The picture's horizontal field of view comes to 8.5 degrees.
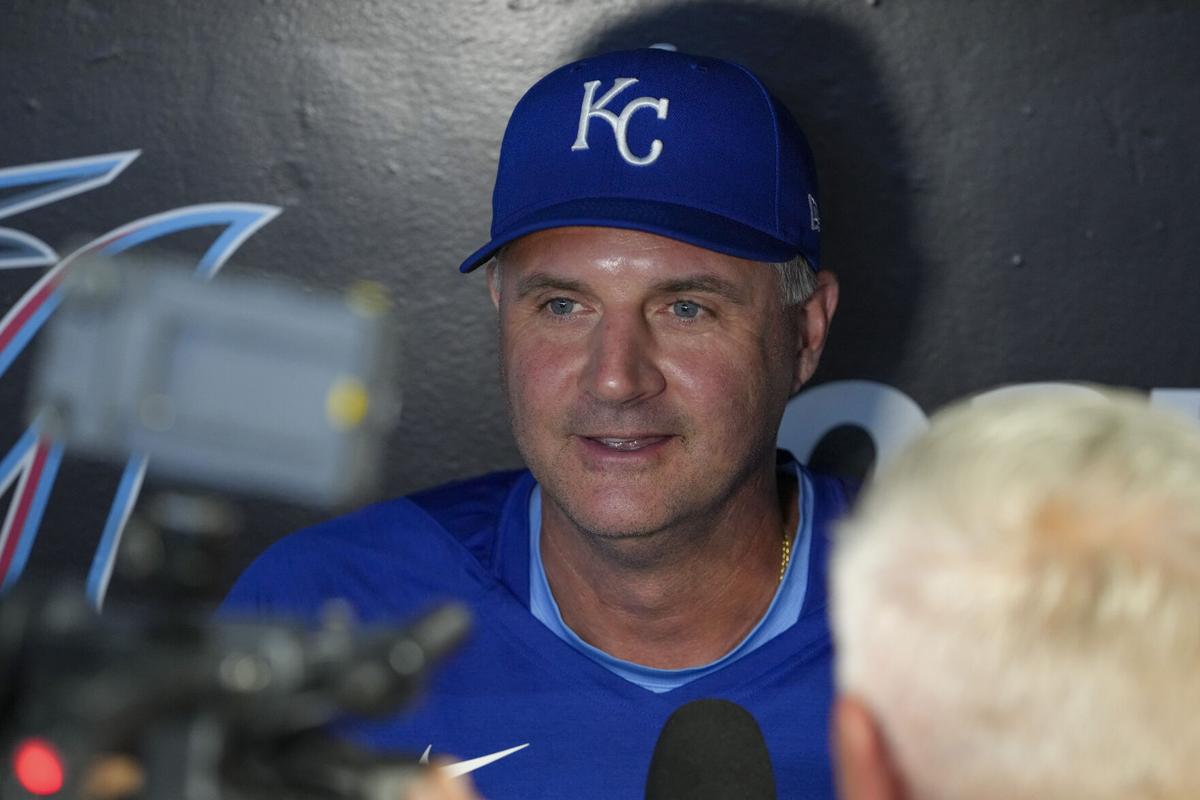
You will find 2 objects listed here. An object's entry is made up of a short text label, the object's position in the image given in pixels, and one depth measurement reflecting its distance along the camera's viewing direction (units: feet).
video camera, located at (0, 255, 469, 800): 8.60
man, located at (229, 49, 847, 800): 13.89
